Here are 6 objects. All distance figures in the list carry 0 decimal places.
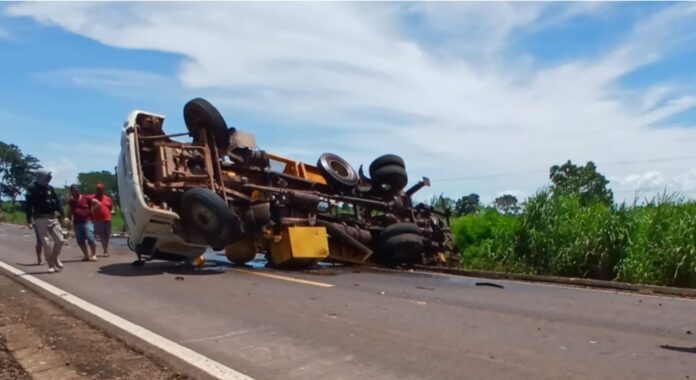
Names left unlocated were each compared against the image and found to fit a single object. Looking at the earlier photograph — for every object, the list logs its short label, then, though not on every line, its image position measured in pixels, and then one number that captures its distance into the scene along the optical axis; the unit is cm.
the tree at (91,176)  6675
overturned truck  1116
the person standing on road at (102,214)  1485
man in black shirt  1127
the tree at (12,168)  8006
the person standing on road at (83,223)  1391
